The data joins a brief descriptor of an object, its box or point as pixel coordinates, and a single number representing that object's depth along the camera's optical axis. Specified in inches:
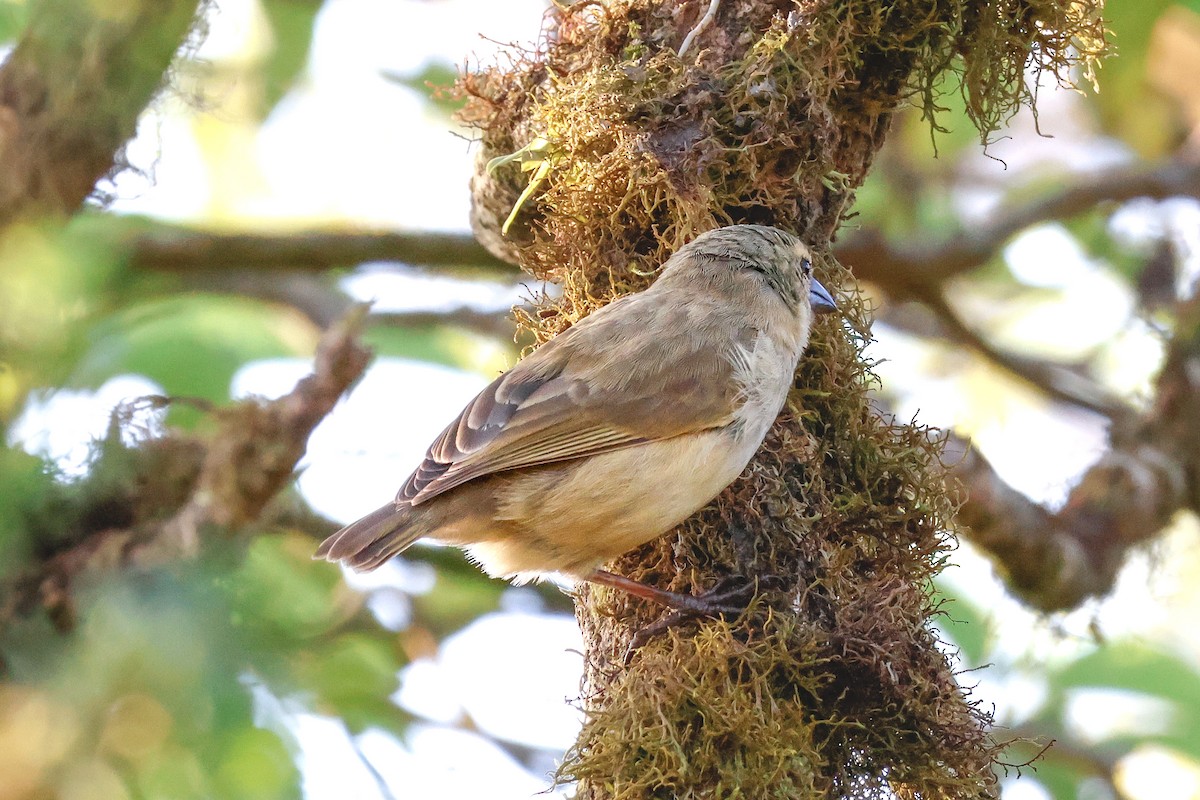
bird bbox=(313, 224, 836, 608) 324.8
